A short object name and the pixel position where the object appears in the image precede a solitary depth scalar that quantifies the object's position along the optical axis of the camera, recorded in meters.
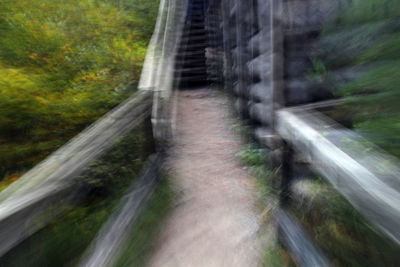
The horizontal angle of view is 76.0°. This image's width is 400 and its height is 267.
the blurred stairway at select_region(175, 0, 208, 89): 7.07
